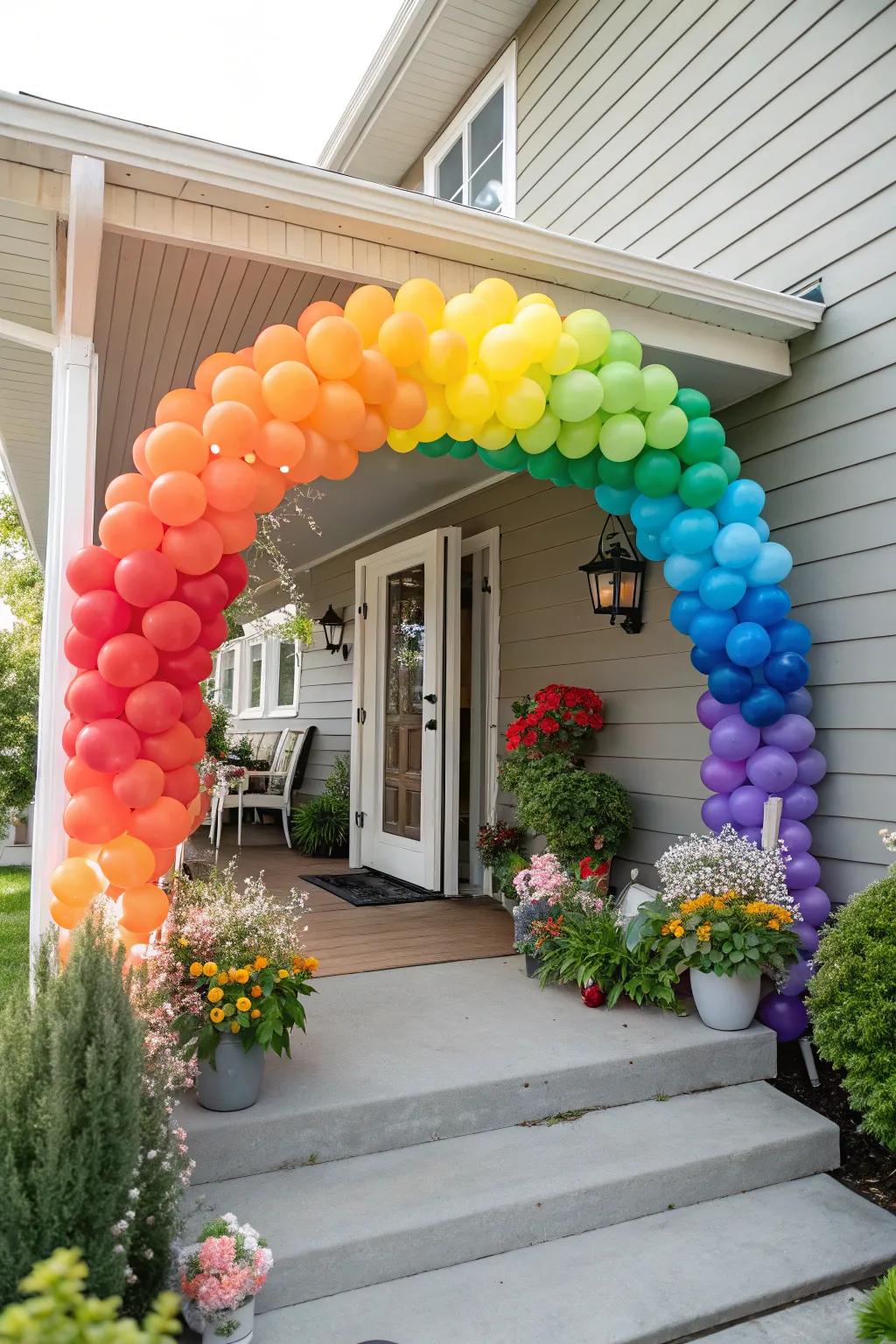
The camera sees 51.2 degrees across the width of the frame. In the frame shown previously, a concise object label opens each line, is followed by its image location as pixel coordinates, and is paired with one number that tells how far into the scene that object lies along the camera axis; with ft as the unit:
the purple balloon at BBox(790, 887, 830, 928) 10.73
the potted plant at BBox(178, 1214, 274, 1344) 6.25
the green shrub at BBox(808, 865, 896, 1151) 7.91
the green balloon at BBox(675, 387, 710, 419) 10.49
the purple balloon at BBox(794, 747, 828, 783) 10.93
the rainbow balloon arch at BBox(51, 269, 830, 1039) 7.92
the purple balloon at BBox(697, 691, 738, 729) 11.30
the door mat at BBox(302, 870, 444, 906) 17.62
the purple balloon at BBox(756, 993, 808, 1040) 10.82
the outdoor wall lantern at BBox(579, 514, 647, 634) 13.74
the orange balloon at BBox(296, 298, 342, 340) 8.88
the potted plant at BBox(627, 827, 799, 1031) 10.10
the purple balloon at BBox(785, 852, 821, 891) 10.68
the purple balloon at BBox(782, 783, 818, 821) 10.82
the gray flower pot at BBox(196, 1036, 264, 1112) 8.18
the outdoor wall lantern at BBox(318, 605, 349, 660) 24.67
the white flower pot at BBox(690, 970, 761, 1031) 10.27
